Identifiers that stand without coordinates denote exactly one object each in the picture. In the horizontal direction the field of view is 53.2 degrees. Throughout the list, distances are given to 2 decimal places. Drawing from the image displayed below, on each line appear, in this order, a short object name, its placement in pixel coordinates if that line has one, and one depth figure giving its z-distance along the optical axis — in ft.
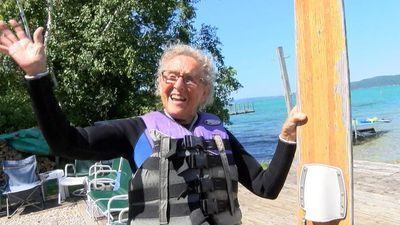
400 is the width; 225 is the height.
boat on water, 84.66
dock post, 7.41
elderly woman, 4.65
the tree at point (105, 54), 34.47
